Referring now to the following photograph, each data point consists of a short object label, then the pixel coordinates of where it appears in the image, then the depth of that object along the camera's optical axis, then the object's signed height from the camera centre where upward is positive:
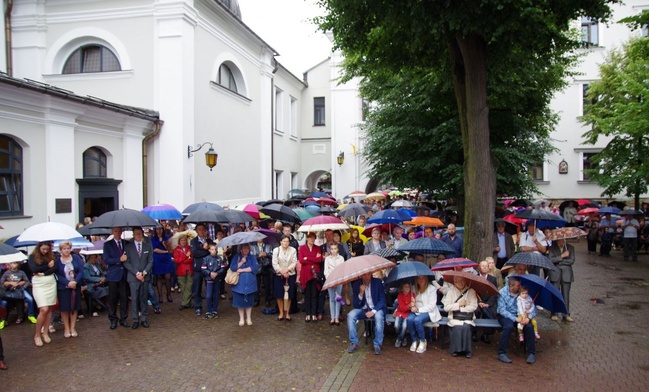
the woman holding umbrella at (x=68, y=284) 8.52 -1.66
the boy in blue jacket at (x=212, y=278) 10.01 -1.84
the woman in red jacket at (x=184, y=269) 10.64 -1.76
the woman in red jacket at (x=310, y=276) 9.73 -1.75
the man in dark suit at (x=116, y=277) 9.23 -1.68
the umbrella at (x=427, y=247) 9.03 -1.11
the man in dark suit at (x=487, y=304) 8.36 -2.03
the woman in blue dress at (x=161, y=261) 11.20 -1.67
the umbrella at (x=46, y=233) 8.04 -0.74
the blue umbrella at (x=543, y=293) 7.36 -1.65
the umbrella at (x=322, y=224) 10.09 -0.77
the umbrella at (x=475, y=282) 7.45 -1.49
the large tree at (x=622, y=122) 14.73 +2.29
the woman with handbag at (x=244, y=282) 9.37 -1.80
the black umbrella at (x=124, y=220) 8.66 -0.57
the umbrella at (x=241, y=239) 9.09 -0.96
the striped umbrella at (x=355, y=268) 7.36 -1.24
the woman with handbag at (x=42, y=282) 8.09 -1.54
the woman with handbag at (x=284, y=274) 9.80 -1.73
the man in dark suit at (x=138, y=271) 9.31 -1.59
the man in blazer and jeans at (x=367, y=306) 7.91 -1.97
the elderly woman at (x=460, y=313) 7.62 -2.03
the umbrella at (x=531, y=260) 7.80 -1.18
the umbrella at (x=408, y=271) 7.64 -1.33
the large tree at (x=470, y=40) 8.62 +2.95
